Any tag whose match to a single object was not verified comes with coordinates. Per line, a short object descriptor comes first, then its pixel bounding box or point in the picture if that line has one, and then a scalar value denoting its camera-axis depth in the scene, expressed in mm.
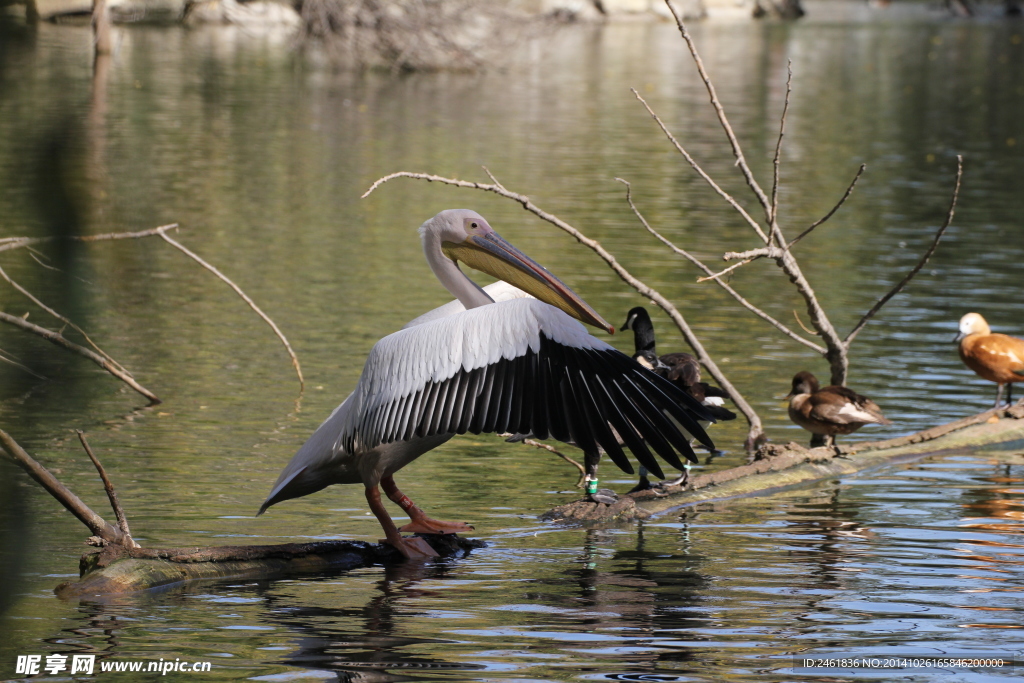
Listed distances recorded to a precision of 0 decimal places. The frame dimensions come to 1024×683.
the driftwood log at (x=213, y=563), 8336
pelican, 7887
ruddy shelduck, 15414
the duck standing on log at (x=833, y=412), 13508
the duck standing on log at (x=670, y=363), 12977
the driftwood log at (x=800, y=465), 11219
